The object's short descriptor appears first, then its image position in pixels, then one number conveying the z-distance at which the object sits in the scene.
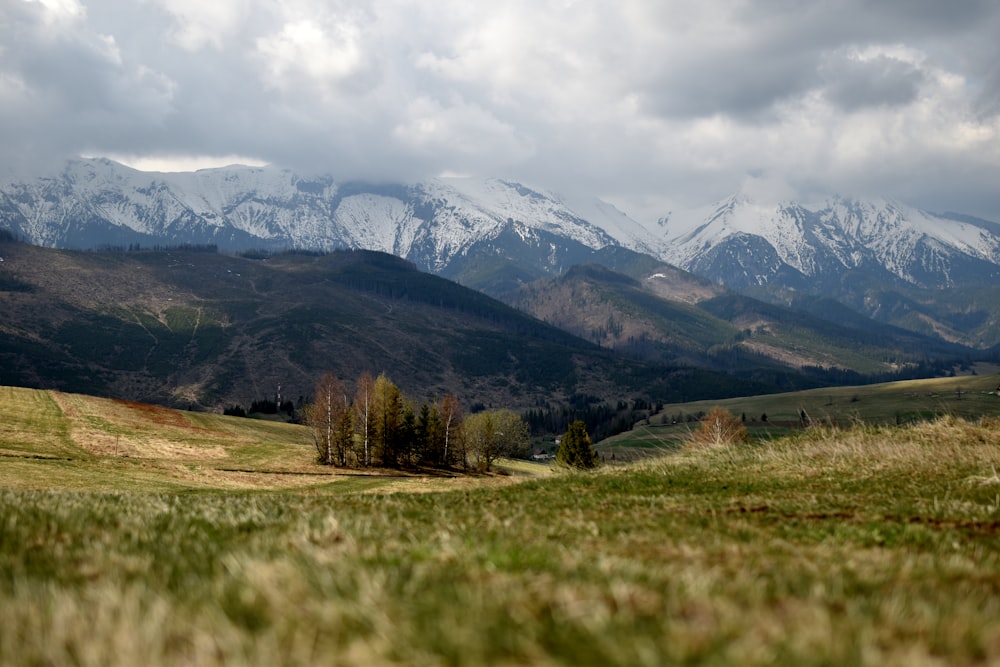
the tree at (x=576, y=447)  91.81
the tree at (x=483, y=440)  125.00
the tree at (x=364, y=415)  102.69
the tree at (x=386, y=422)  103.69
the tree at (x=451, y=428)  114.44
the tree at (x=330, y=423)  97.38
